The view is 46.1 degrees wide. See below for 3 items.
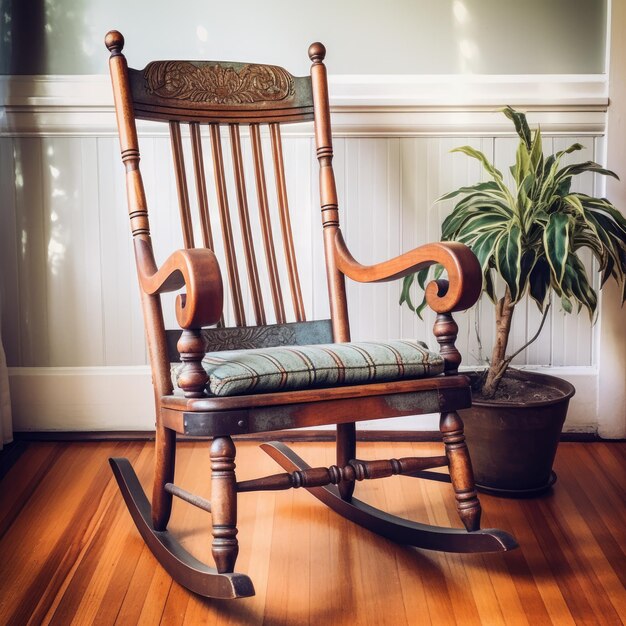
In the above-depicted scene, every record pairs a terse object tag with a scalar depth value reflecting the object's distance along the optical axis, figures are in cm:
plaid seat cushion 125
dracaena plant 166
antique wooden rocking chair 123
